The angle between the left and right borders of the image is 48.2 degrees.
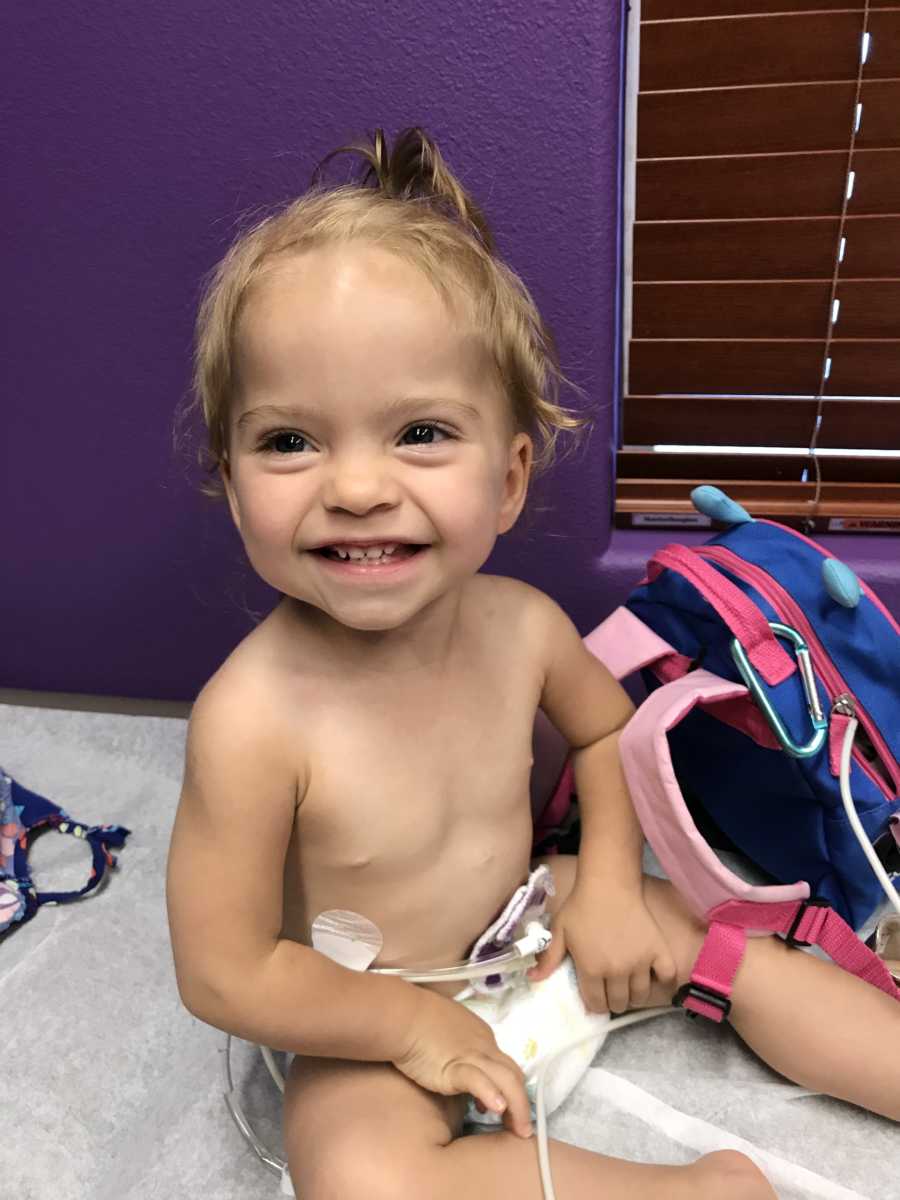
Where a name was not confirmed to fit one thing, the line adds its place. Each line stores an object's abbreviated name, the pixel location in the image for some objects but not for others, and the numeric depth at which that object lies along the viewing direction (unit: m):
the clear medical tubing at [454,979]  0.84
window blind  0.98
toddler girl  0.68
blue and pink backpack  0.87
